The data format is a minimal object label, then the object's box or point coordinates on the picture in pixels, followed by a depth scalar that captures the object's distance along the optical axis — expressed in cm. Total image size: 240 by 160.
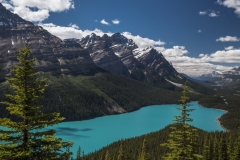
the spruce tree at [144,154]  5028
